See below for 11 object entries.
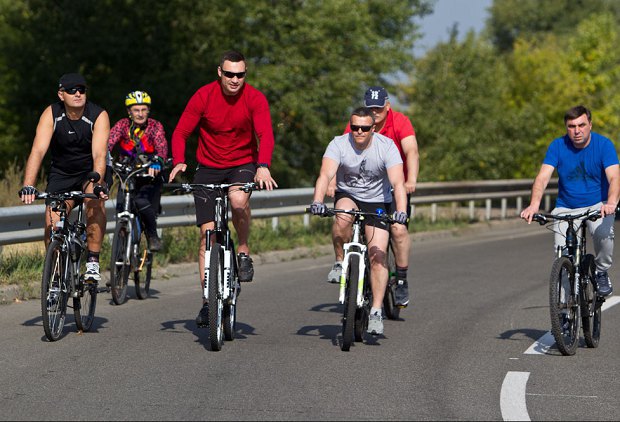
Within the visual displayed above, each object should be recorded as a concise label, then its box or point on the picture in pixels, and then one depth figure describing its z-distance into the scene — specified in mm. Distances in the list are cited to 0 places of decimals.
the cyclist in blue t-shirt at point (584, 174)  18719
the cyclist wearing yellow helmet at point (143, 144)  24531
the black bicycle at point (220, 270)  17656
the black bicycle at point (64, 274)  18219
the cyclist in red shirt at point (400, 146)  21250
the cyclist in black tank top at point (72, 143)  19203
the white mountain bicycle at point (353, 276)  17969
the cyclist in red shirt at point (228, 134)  18875
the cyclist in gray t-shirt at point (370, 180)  18656
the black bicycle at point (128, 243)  23172
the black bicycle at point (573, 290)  17906
